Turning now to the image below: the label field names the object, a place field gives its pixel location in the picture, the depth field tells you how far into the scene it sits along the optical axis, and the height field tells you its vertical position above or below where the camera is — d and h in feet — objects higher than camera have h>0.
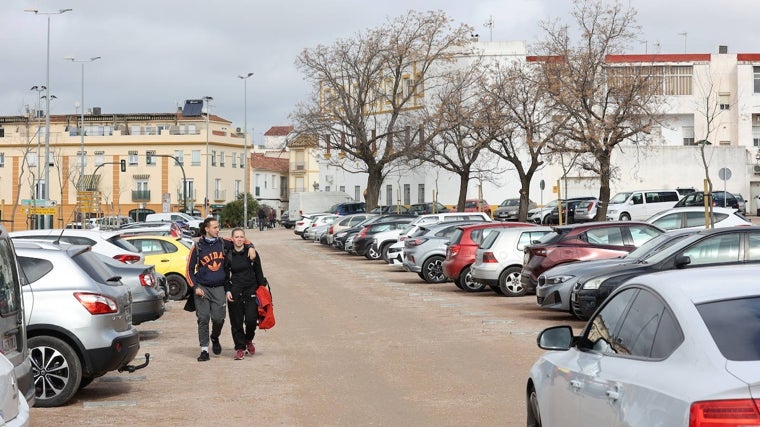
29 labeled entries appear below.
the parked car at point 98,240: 66.54 -1.62
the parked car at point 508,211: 214.48 +0.00
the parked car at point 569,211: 192.24 -0.03
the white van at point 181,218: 220.27 -1.14
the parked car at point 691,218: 109.91 -0.74
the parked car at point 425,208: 218.38 +0.65
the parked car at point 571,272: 59.82 -3.25
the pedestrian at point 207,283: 48.11 -2.95
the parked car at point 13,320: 26.99 -2.56
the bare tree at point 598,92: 126.00 +13.16
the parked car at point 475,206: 209.10 +1.03
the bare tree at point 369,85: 202.18 +22.79
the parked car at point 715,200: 176.55 +1.67
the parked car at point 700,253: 55.67 -2.07
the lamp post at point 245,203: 292.90 +2.19
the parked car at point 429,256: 98.22 -3.80
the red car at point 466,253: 86.22 -3.16
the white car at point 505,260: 79.82 -3.38
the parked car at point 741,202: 201.98 +1.46
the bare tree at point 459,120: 170.50 +14.14
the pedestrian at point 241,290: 48.34 -3.27
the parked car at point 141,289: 54.34 -3.67
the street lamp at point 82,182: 237.45 +6.40
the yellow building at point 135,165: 347.15 +14.53
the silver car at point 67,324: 36.52 -3.57
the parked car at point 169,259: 81.71 -3.30
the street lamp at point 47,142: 182.78 +11.27
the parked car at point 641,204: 183.83 +1.04
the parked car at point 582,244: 71.31 -2.07
